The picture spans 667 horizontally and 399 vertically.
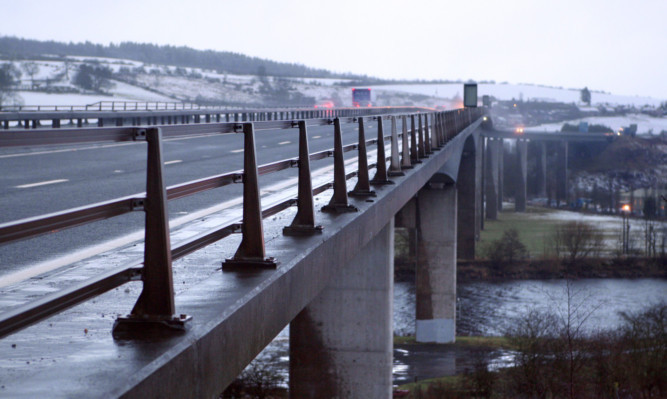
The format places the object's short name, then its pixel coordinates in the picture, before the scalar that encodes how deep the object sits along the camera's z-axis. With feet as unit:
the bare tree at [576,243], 246.58
